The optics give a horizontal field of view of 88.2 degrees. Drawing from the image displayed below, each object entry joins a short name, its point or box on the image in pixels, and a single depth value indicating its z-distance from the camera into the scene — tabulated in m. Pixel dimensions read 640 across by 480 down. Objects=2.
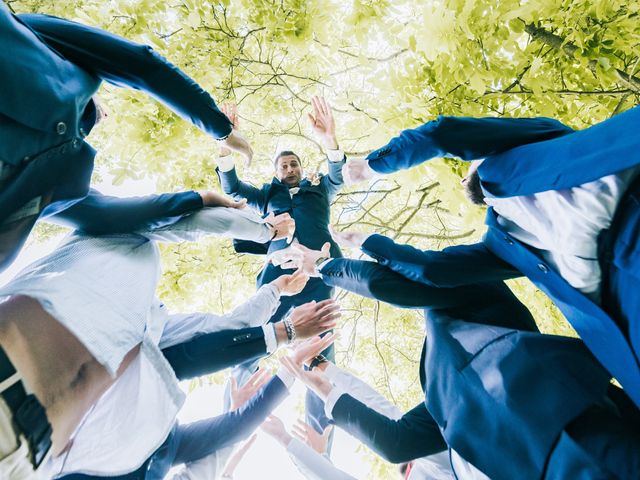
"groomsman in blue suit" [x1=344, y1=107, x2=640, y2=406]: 1.22
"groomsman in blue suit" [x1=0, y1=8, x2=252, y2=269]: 1.06
